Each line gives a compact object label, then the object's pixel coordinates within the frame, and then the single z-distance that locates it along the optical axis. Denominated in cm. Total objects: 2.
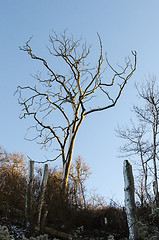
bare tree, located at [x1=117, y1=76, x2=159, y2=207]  1143
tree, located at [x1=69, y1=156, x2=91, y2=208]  1827
